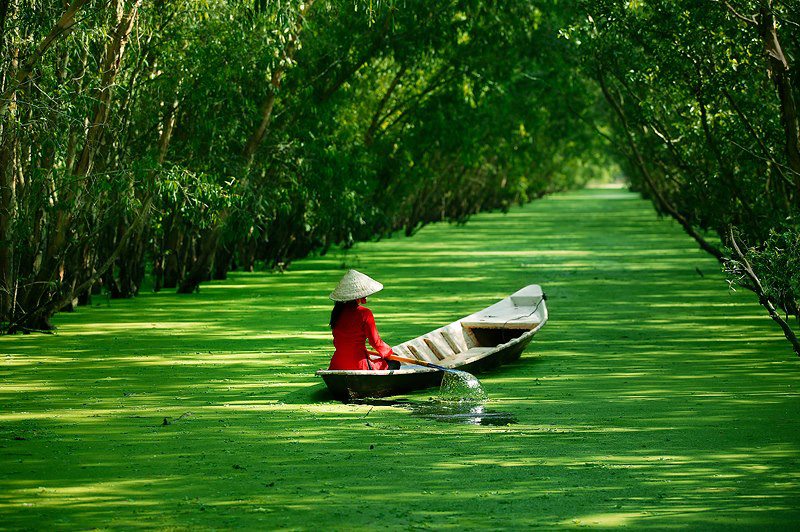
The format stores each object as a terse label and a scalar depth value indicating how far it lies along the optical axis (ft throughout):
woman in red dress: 54.13
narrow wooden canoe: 53.52
